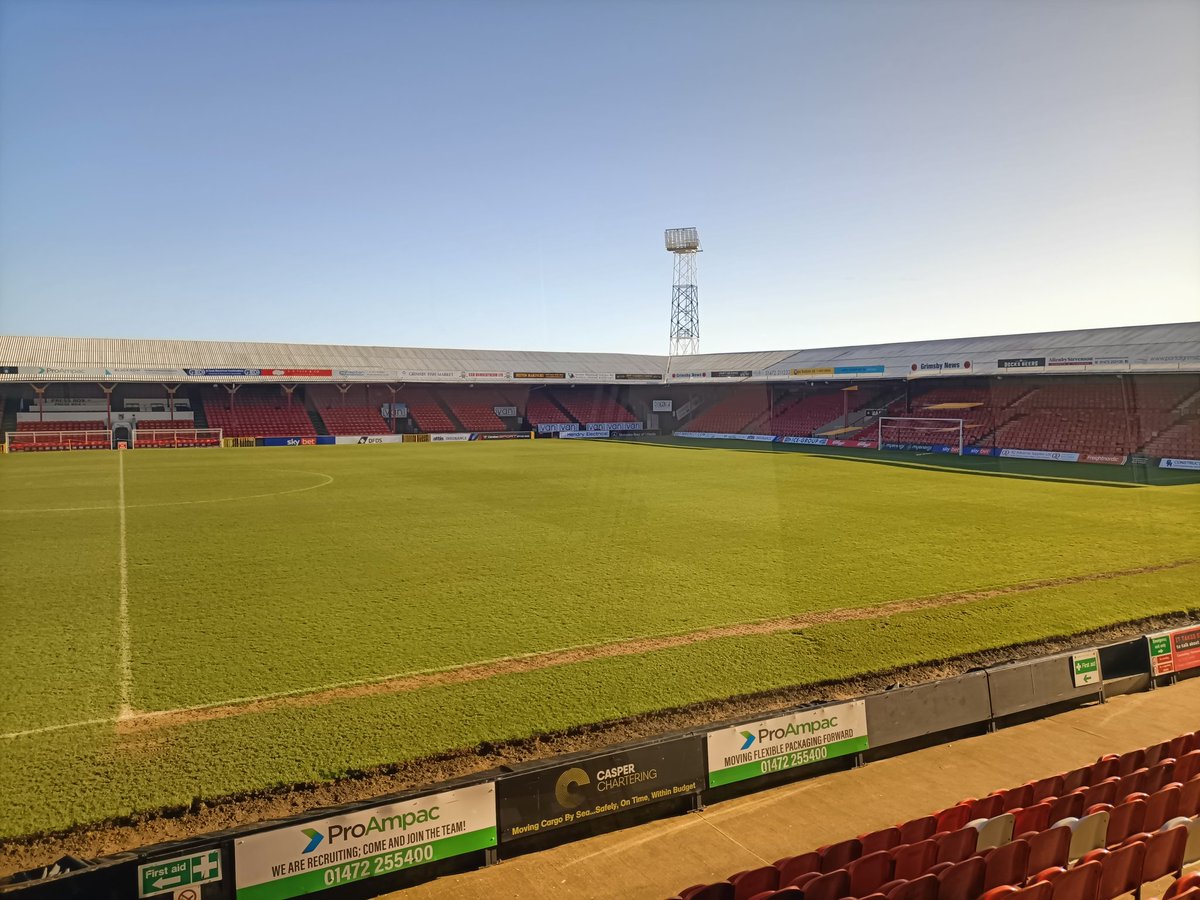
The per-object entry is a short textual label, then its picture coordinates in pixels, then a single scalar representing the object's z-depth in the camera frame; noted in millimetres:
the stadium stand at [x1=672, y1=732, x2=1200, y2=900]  4812
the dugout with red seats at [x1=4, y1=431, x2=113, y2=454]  46000
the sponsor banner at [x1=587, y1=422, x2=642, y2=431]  68438
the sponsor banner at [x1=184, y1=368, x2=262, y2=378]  51362
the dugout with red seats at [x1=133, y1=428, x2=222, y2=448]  50678
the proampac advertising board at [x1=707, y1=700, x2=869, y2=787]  7617
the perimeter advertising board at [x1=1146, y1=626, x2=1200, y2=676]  10539
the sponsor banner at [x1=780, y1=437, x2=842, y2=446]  53947
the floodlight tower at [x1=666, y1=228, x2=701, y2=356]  77188
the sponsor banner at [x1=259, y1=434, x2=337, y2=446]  53406
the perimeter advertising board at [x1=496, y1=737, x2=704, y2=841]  6668
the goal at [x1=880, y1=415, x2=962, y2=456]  47219
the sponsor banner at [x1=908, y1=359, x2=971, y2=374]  46188
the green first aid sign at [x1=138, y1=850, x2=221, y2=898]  5344
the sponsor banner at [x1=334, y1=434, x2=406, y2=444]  56106
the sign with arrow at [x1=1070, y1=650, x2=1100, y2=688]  9883
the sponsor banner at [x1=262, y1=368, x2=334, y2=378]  54250
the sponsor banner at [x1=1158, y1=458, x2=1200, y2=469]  35781
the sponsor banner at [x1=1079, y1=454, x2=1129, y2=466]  38009
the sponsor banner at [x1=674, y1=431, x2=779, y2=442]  59406
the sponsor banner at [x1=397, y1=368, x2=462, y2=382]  59503
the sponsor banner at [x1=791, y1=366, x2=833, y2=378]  55000
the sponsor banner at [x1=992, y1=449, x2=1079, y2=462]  40062
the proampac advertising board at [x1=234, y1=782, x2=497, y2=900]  5711
